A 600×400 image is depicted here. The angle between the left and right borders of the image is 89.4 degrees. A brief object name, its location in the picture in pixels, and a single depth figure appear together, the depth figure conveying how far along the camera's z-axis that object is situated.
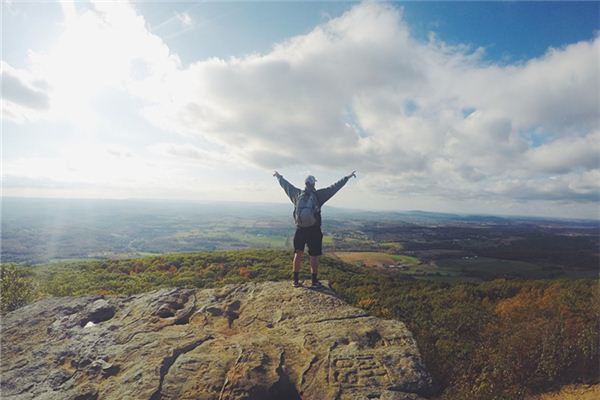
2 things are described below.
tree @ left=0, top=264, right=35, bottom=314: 11.55
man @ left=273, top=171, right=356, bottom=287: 8.69
